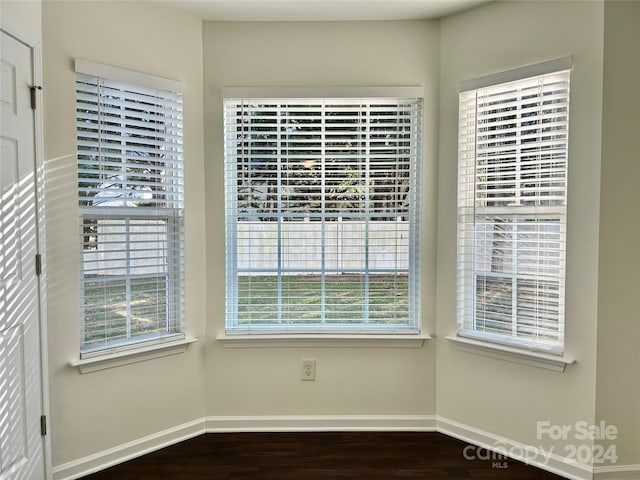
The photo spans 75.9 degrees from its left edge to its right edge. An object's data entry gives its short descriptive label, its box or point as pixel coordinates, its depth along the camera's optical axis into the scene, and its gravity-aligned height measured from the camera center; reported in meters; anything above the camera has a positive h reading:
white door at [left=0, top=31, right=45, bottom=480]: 1.80 -0.25
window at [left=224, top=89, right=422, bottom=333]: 2.56 +0.06
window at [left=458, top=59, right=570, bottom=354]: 2.18 +0.10
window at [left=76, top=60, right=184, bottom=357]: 2.19 +0.09
